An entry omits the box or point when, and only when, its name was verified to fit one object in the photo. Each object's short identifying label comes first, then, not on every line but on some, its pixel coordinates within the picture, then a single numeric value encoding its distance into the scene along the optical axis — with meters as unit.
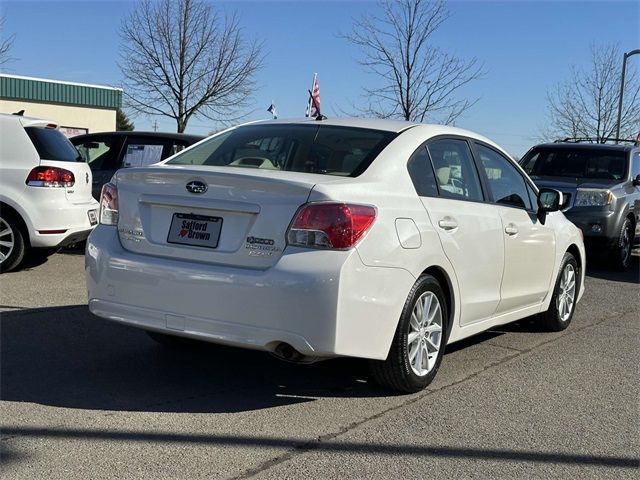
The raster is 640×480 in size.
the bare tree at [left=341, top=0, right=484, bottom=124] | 19.23
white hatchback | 8.20
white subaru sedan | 4.03
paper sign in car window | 10.56
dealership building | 32.66
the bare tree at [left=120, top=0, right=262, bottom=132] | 25.00
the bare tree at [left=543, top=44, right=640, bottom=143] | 27.25
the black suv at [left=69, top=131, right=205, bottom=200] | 10.57
